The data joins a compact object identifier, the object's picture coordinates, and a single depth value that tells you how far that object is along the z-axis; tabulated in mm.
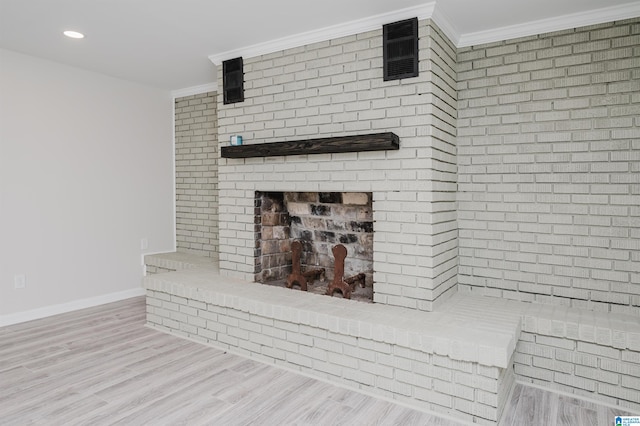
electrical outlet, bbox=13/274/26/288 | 3920
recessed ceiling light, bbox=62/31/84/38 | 3369
